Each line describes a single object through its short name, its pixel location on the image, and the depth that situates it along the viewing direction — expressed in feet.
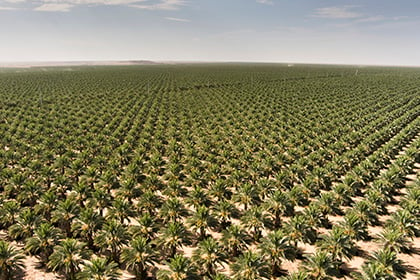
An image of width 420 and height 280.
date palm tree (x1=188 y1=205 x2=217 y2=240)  73.31
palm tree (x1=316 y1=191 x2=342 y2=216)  82.48
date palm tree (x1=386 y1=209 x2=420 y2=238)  73.00
